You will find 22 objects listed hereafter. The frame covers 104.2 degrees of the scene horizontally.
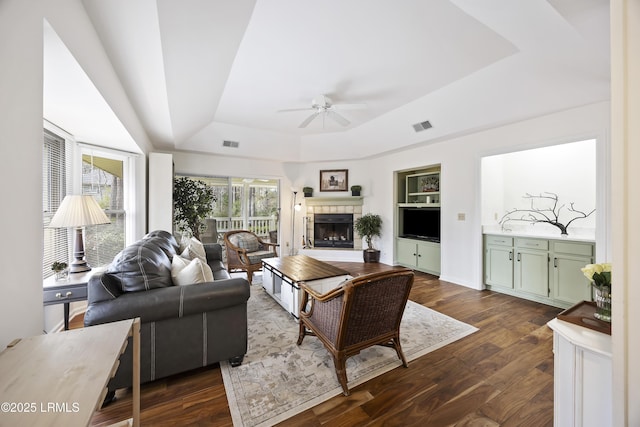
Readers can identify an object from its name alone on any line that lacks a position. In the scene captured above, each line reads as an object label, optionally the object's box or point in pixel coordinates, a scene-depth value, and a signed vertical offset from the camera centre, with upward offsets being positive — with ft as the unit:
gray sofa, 5.44 -2.29
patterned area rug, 5.50 -4.17
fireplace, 21.15 -1.47
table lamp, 7.00 -0.10
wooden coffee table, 9.36 -2.48
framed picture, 20.85 +2.85
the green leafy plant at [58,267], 6.99 -1.49
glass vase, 3.67 -1.35
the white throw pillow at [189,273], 6.66 -1.62
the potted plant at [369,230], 19.11 -1.25
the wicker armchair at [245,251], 14.07 -2.27
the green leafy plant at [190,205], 16.53 +0.59
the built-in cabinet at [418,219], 16.22 -0.39
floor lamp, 21.18 -0.96
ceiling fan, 11.30 +5.05
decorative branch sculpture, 11.91 -0.02
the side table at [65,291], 6.32 -2.00
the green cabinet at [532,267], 11.03 -2.44
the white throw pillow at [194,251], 9.72 -1.52
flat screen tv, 16.21 -0.68
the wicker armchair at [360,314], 5.72 -2.51
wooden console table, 2.14 -1.68
